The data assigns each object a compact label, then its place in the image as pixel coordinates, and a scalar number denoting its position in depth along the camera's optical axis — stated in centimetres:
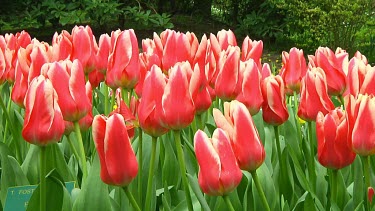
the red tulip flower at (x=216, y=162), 80
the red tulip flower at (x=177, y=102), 86
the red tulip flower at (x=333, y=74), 109
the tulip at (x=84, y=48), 119
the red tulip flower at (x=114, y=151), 80
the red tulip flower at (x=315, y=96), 97
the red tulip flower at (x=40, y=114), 85
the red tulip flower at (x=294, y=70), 121
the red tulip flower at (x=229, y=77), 102
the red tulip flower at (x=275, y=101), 97
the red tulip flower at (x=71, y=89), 93
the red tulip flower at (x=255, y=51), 124
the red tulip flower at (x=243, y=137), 83
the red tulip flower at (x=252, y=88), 99
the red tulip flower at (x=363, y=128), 85
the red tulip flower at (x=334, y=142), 88
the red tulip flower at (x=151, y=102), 87
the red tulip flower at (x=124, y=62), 108
